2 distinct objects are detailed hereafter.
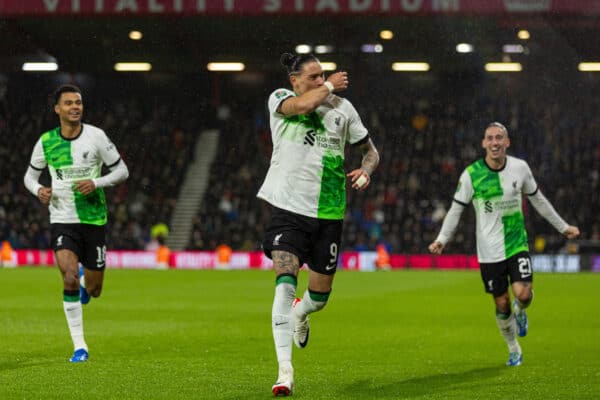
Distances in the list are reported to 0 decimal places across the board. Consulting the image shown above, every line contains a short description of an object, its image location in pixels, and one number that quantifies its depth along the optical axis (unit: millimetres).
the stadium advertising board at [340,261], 36312
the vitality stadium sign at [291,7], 31344
